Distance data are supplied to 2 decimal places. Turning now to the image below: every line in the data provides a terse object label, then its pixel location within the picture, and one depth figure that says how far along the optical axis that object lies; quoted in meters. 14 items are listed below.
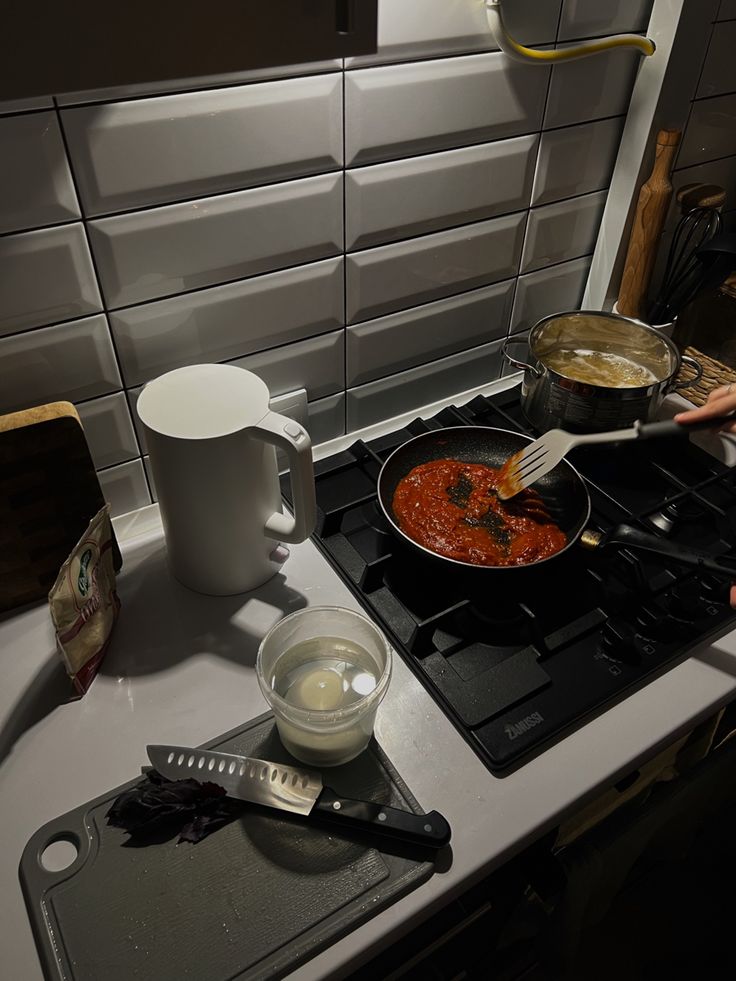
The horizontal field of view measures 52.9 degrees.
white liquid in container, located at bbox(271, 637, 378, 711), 0.74
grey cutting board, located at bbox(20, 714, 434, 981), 0.59
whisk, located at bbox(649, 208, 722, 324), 1.11
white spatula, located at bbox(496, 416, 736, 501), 0.84
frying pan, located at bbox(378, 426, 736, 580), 0.82
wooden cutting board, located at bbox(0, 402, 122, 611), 0.75
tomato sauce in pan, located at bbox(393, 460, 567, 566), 0.87
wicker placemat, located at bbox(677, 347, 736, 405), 1.12
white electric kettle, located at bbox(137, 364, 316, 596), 0.74
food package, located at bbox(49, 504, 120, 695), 0.70
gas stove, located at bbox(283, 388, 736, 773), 0.77
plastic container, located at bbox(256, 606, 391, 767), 0.68
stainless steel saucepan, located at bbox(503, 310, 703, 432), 0.98
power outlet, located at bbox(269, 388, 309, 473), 1.00
